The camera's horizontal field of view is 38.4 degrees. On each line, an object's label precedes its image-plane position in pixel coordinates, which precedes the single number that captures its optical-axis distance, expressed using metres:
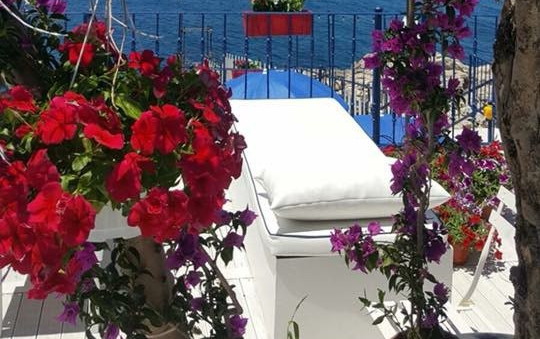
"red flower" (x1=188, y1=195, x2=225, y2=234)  1.06
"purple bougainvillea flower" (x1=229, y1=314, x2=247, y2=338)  1.48
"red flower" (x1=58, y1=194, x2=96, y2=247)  0.97
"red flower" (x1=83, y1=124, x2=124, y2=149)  1.02
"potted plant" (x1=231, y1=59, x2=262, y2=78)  10.43
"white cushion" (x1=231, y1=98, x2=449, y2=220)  2.71
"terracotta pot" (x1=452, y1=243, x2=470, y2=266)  3.54
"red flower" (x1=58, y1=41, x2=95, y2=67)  1.24
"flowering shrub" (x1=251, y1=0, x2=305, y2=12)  7.19
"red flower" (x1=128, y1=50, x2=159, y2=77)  1.22
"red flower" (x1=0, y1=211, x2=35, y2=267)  0.98
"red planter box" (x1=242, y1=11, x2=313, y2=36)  6.11
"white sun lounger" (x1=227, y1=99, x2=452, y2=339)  2.69
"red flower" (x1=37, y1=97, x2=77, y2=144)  1.03
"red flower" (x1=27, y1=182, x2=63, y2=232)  0.96
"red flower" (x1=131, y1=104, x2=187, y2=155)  1.04
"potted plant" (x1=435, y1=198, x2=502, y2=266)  3.53
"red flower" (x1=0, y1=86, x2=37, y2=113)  1.11
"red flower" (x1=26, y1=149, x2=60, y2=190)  1.00
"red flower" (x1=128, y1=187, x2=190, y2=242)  1.01
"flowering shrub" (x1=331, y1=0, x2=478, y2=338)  1.81
